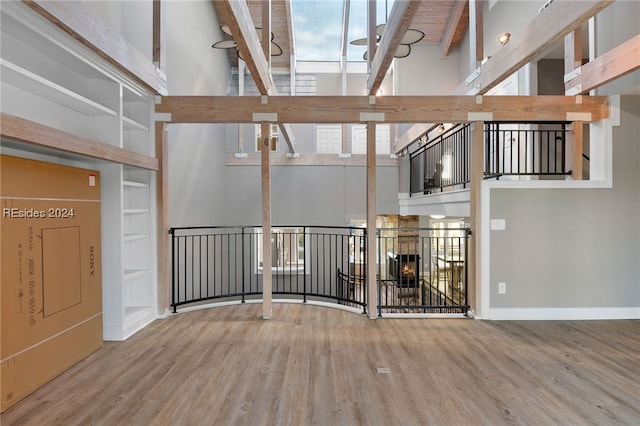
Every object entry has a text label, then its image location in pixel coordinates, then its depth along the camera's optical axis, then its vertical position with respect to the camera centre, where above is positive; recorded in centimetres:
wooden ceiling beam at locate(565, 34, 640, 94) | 315 +153
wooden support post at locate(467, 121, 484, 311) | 403 +1
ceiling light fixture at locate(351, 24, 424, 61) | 503 +284
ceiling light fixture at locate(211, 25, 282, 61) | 537 +281
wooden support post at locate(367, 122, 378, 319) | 406 -19
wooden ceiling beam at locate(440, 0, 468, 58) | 710 +428
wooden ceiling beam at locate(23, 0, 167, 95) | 229 +148
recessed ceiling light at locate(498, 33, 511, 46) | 589 +317
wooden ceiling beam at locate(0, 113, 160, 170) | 200 +52
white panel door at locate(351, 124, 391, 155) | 852 +184
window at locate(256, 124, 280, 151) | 817 +180
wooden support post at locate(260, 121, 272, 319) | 405 -11
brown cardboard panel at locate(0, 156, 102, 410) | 227 -52
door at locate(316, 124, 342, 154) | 853 +181
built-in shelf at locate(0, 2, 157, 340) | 250 +89
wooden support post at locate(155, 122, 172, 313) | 411 -17
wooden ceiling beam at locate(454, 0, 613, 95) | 238 +151
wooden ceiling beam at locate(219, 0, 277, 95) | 225 +140
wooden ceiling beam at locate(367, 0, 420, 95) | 218 +136
